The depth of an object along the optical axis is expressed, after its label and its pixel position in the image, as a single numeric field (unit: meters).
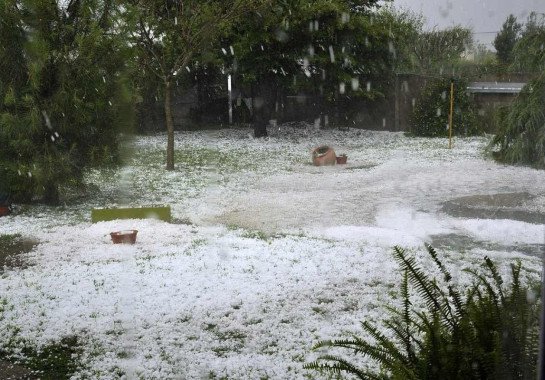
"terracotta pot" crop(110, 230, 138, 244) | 6.07
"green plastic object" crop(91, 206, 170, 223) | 7.12
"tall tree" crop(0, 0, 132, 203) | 7.71
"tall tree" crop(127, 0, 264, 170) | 10.90
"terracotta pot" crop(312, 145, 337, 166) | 12.41
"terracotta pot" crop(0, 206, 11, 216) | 7.85
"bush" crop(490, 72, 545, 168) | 10.68
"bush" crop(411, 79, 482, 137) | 17.36
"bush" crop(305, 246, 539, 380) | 1.80
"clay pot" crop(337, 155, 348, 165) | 12.59
